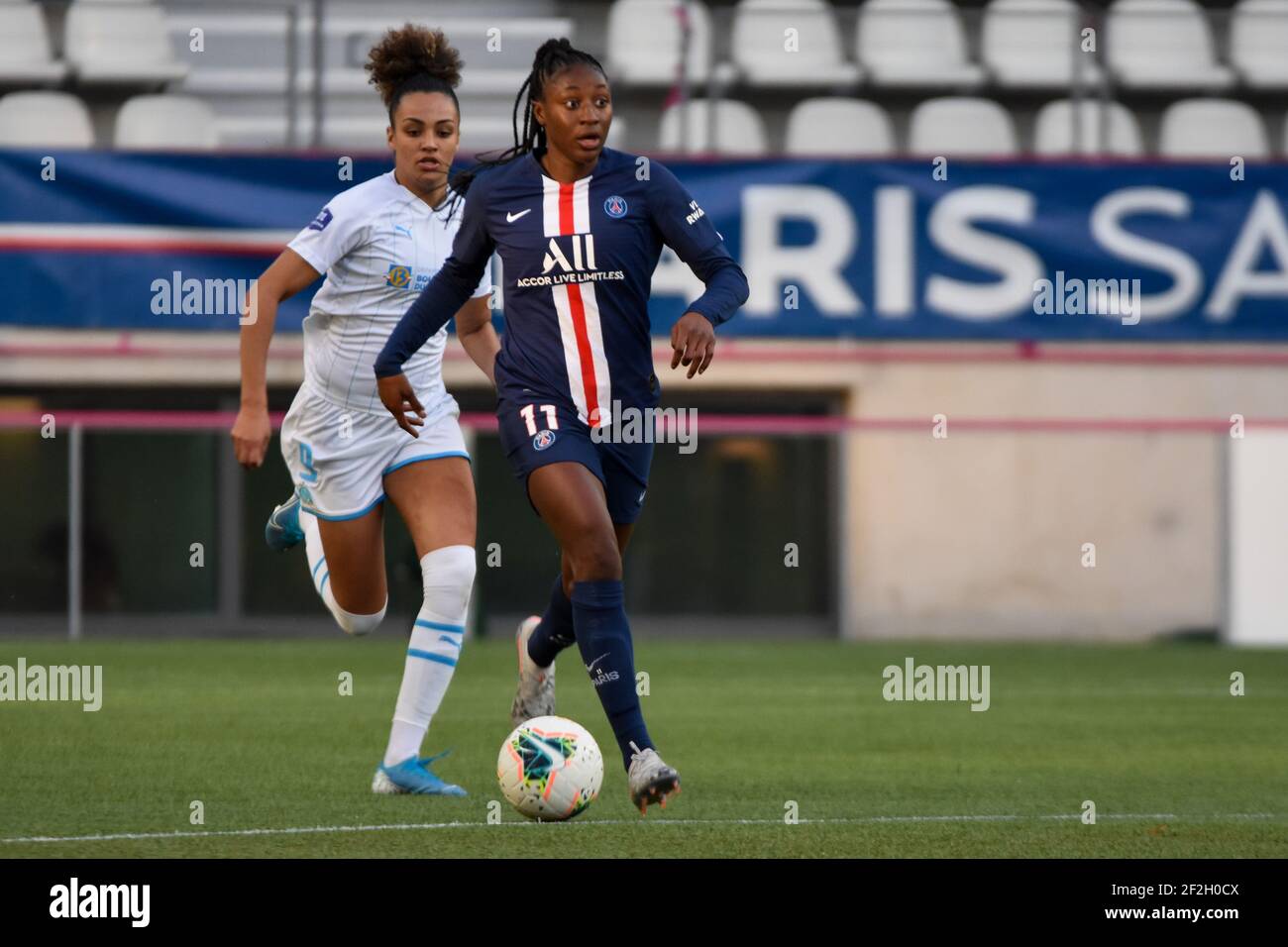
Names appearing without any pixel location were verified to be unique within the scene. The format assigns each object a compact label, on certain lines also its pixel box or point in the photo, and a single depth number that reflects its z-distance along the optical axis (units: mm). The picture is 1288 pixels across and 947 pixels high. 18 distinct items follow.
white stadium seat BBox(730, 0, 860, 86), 17531
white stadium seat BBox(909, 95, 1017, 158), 17141
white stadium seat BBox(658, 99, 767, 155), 16344
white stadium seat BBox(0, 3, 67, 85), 16531
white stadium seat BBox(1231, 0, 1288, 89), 18156
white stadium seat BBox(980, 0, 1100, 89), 17578
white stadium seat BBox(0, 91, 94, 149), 16078
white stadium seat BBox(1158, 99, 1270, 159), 17641
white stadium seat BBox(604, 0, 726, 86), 16766
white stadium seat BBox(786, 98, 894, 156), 17078
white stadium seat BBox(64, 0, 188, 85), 16641
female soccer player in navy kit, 6047
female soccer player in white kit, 6887
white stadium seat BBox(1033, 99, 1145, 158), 16766
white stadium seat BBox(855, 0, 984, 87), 17641
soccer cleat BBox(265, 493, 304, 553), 7949
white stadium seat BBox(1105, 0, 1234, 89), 17906
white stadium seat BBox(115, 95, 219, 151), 16438
